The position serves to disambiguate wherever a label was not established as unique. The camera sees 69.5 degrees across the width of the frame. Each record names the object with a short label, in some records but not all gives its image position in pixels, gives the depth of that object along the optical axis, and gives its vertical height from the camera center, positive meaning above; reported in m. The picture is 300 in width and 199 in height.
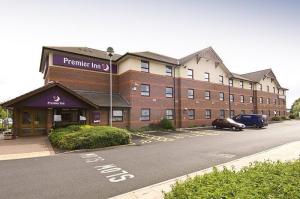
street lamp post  18.59 +5.02
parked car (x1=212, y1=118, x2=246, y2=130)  26.49 -2.14
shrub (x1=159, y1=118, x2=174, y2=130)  26.45 -1.99
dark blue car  29.41 -1.80
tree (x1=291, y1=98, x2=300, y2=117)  70.71 -0.03
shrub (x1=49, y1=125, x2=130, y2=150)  13.46 -1.90
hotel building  19.98 +2.00
